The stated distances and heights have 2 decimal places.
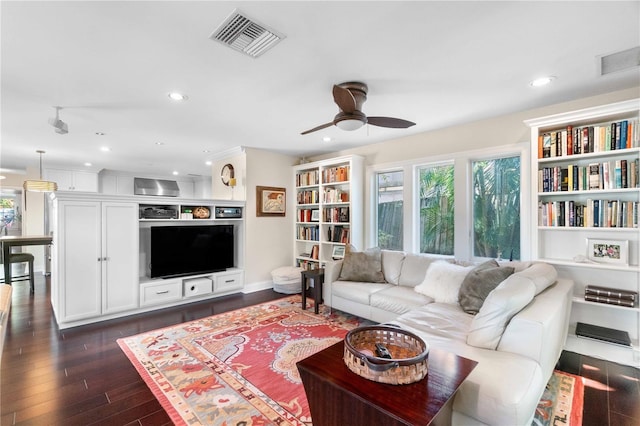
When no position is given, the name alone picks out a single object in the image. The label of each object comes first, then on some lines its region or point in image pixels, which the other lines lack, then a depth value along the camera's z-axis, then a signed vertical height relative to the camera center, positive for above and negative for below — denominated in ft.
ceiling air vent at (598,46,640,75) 6.86 +3.62
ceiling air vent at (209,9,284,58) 5.73 +3.68
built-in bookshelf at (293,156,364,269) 15.31 +0.19
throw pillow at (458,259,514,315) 8.39 -2.13
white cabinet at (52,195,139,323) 11.24 -1.83
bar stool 15.88 -2.51
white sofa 4.75 -2.80
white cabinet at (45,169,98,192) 21.59 +2.59
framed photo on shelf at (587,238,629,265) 8.70 -1.20
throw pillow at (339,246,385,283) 12.21 -2.30
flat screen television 13.71 -1.85
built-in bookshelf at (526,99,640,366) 8.42 +0.03
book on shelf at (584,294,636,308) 8.25 -2.58
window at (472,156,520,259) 11.54 +0.14
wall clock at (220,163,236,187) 16.72 +2.18
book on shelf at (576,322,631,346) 8.34 -3.63
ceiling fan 7.68 +2.76
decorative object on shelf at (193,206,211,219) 14.97 -0.03
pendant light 16.26 +1.52
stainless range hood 25.71 +2.32
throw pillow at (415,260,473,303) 9.51 -2.33
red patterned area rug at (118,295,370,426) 6.48 -4.33
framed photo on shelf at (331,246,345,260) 16.44 -2.27
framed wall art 16.80 +0.66
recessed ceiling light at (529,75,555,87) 8.13 +3.65
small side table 12.62 -3.09
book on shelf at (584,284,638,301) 8.33 -2.35
